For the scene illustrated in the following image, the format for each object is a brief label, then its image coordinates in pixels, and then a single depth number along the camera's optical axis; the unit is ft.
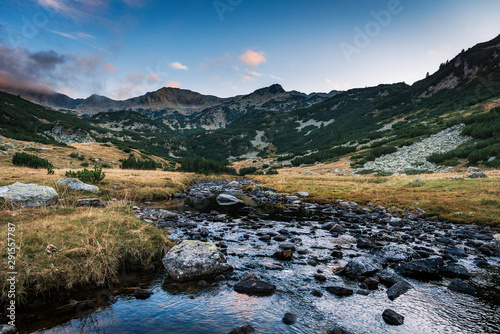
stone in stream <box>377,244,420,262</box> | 29.50
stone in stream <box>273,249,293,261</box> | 30.35
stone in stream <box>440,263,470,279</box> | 25.20
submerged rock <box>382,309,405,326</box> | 17.67
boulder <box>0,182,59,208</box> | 38.40
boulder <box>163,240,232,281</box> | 24.36
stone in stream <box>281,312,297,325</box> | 17.49
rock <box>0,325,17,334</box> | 14.41
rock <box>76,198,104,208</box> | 52.07
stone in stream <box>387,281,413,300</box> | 21.45
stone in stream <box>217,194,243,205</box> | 77.23
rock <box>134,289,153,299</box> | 20.45
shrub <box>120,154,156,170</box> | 202.85
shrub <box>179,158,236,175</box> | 272.10
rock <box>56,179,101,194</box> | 59.52
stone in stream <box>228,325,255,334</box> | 15.99
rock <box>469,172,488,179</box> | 92.07
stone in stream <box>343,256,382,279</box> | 25.38
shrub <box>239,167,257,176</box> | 276.82
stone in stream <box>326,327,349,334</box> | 16.29
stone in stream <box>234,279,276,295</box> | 22.06
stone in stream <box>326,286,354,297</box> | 21.75
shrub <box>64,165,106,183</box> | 71.44
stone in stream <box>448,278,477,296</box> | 21.83
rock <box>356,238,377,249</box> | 34.59
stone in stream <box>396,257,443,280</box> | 25.59
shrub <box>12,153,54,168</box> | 100.01
